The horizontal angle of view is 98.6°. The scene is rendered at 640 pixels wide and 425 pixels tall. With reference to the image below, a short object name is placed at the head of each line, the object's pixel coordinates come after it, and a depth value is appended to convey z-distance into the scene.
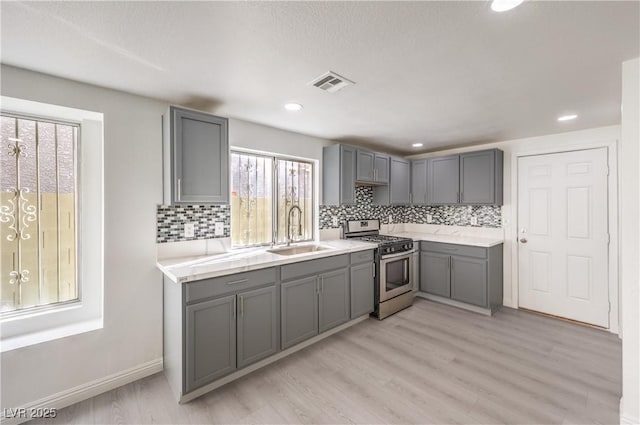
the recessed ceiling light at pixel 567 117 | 2.70
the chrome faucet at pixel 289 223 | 3.20
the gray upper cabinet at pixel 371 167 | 3.64
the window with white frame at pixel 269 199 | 2.93
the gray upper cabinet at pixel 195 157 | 2.15
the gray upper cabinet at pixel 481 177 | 3.62
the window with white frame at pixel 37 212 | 1.88
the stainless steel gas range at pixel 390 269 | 3.34
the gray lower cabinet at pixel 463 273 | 3.41
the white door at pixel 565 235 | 3.08
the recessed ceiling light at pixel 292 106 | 2.38
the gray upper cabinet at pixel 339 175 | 3.44
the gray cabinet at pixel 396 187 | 4.10
